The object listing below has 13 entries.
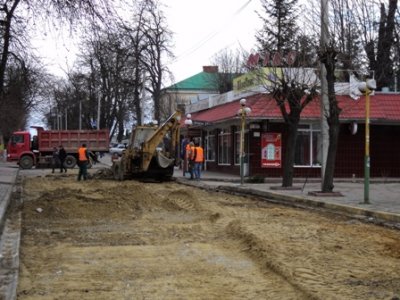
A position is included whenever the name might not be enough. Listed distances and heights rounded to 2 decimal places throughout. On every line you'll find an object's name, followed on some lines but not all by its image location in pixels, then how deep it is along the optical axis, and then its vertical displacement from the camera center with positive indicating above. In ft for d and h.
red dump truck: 143.54 +2.67
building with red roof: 97.91 +3.46
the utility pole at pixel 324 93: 64.44 +7.51
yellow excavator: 88.74 -0.33
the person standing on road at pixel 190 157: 96.22 -0.13
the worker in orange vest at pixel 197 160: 95.66 -0.61
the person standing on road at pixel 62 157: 123.69 -0.49
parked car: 233.68 +3.45
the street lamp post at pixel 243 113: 81.69 +6.18
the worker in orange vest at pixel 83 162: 92.12 -1.12
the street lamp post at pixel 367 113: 55.11 +4.35
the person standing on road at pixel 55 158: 127.90 -0.76
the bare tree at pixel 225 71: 233.99 +35.56
